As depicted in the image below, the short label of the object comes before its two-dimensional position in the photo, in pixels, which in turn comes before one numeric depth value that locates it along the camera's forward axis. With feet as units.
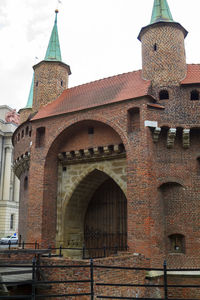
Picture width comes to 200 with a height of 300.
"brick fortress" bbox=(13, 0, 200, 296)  41.09
